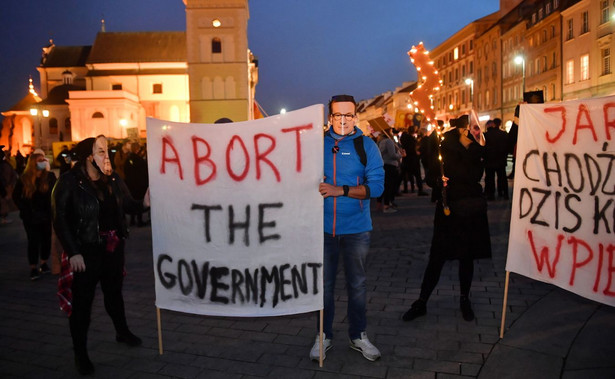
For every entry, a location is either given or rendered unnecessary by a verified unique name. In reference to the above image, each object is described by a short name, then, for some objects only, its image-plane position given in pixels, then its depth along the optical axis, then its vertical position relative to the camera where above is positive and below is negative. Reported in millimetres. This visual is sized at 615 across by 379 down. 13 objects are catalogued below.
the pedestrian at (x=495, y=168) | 11291 -428
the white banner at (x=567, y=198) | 3738 -375
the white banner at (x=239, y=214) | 3836 -460
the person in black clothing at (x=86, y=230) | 3906 -579
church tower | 63719 +11734
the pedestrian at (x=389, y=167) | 12283 -355
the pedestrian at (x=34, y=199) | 7074 -582
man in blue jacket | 3844 -351
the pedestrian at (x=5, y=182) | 11398 -548
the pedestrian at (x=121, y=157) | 12391 -33
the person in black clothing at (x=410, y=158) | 14727 -182
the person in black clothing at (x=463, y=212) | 4766 -569
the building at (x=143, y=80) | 63906 +10806
